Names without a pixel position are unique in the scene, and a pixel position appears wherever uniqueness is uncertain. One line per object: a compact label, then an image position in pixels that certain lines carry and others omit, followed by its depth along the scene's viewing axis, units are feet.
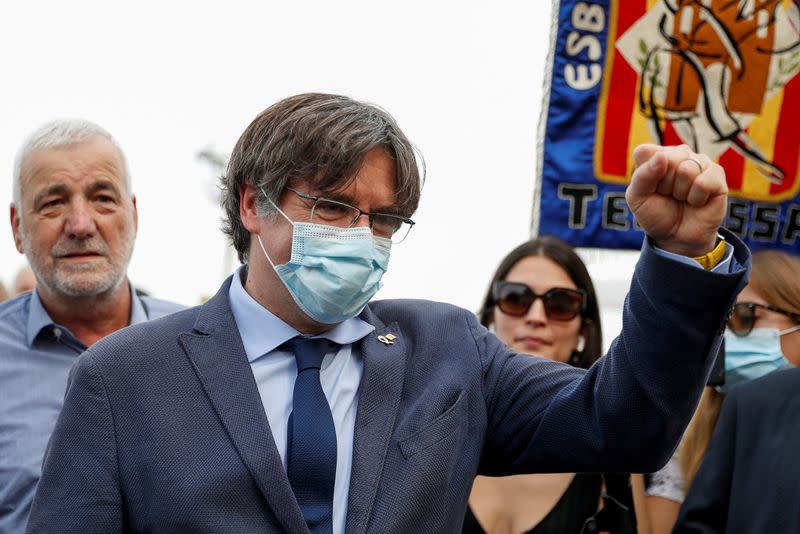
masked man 6.66
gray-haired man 11.85
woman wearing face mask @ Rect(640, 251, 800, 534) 14.15
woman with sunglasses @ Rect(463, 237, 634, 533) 12.60
